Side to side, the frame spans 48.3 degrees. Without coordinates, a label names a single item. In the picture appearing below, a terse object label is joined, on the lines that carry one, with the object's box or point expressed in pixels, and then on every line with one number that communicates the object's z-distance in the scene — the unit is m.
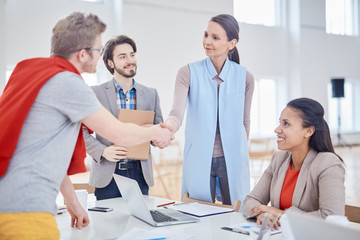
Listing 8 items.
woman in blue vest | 2.57
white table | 1.70
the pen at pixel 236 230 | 1.69
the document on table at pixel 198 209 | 2.06
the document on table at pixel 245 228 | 1.70
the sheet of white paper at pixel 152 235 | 1.61
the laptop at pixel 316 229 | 1.02
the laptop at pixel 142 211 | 1.85
